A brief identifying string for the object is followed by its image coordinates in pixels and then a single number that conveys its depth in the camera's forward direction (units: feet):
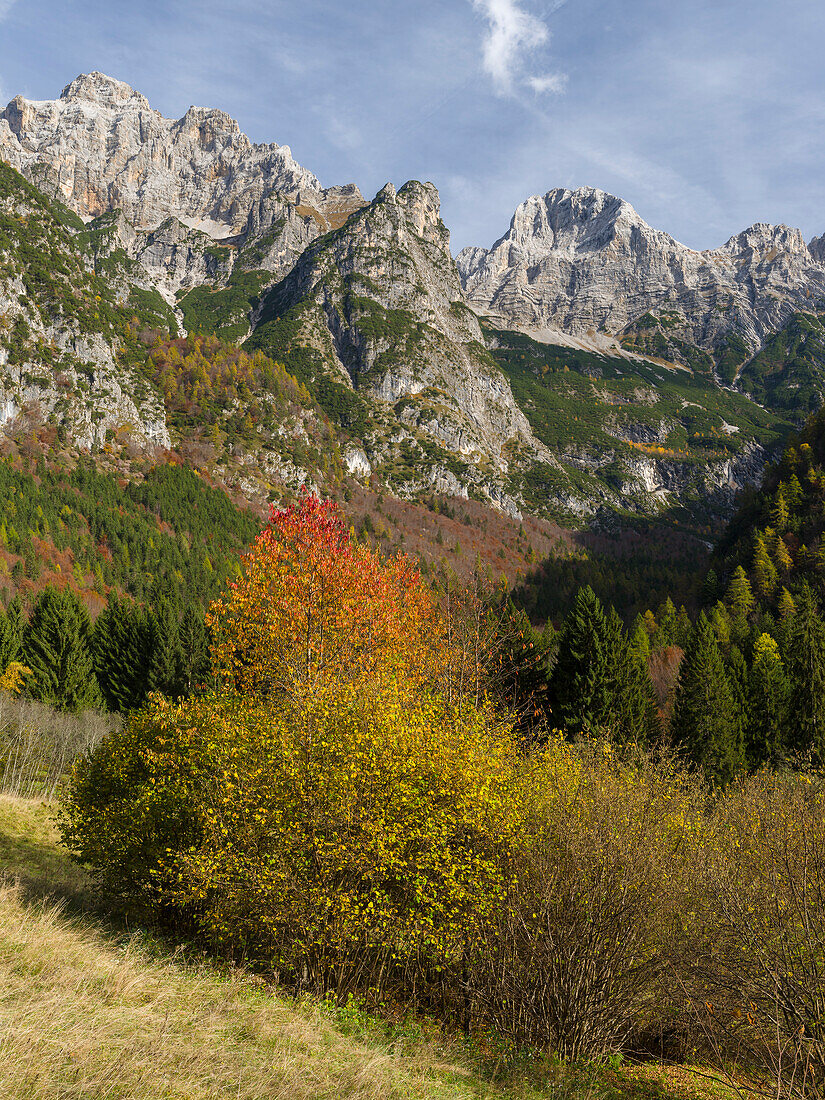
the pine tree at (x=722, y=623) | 194.29
